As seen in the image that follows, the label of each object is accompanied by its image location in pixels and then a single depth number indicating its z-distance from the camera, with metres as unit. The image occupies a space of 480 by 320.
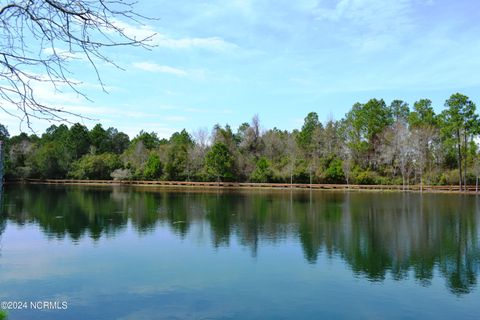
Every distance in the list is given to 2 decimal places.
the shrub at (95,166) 78.94
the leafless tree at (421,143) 60.94
